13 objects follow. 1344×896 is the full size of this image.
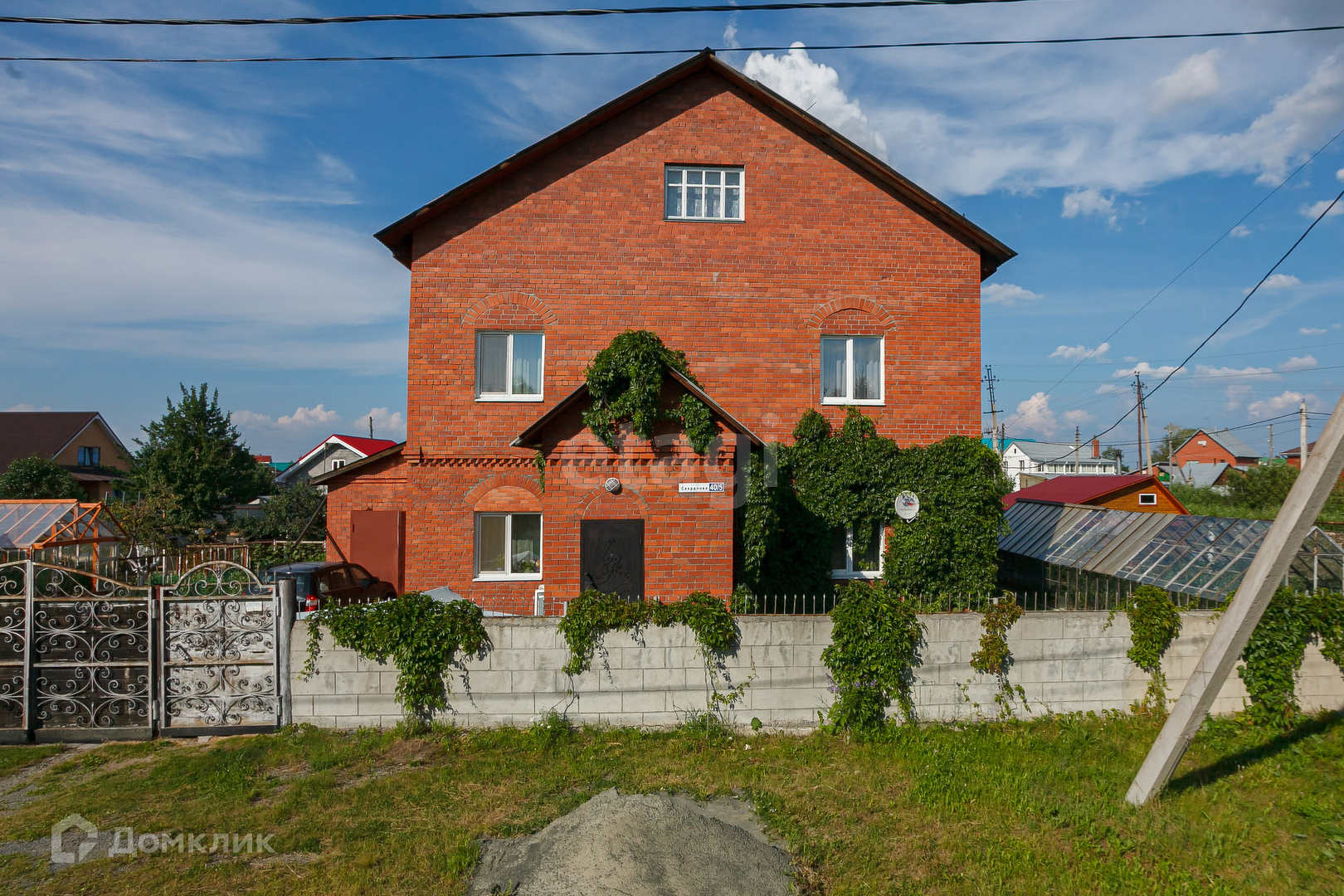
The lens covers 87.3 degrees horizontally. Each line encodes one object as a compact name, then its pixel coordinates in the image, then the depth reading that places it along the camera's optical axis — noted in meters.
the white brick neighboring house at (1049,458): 78.19
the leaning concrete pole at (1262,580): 5.40
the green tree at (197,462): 27.36
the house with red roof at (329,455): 34.44
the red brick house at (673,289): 12.35
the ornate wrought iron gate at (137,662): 7.24
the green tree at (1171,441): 83.81
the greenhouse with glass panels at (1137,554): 9.30
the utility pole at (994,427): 47.78
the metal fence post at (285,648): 7.31
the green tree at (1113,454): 89.88
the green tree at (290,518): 27.33
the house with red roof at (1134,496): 20.23
